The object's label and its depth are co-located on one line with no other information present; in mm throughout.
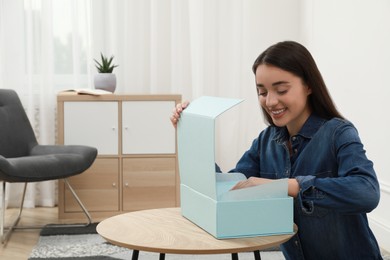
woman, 2246
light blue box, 2216
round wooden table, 2138
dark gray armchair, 4683
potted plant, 5725
